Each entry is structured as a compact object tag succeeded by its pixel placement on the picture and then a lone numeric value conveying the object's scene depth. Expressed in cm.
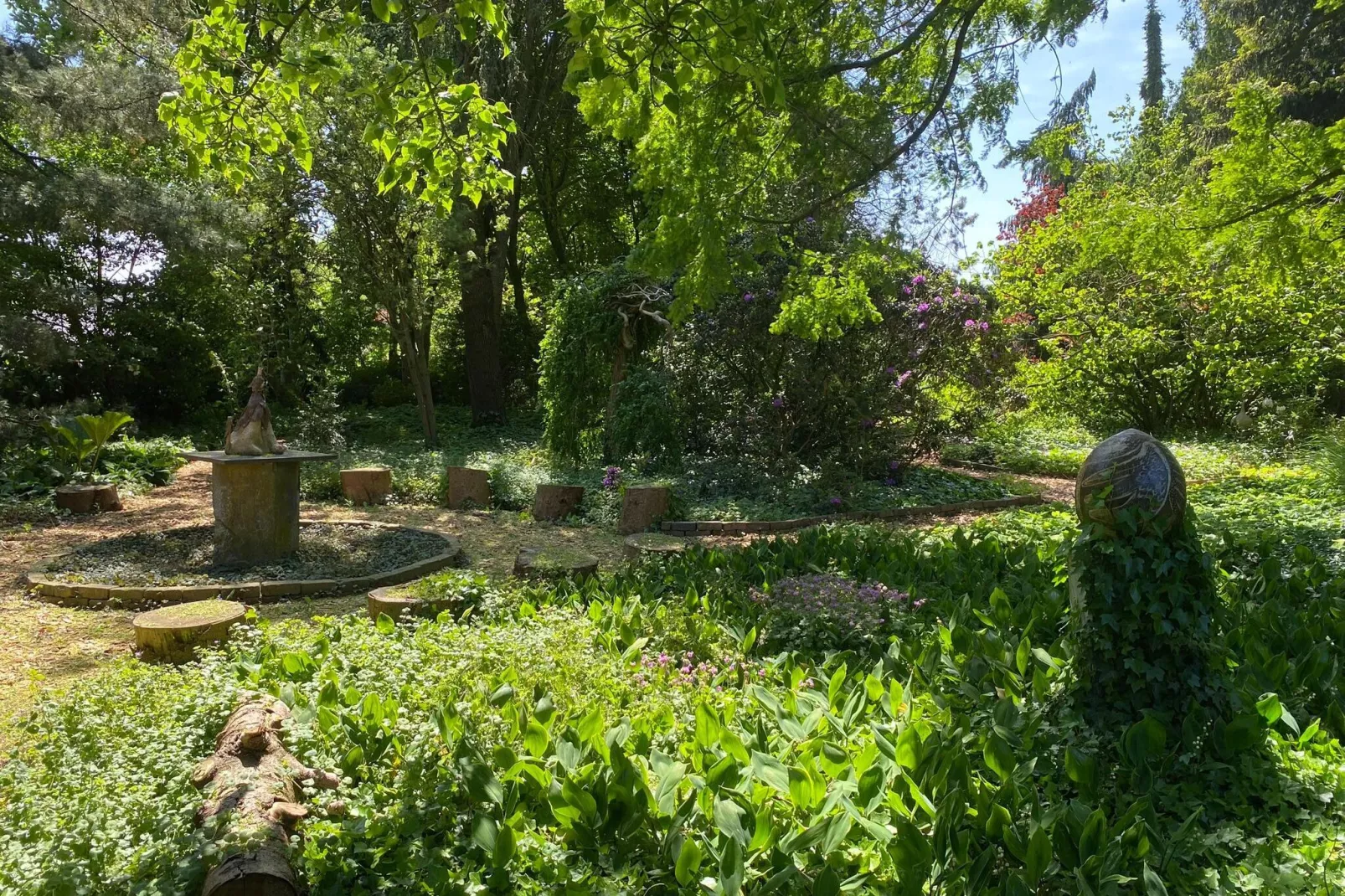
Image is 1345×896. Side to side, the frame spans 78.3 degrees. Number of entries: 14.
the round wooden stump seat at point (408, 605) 465
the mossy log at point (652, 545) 619
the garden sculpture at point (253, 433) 641
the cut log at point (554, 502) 930
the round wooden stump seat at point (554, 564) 520
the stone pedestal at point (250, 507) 640
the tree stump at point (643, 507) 855
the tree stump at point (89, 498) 920
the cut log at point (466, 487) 1002
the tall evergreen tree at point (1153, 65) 3187
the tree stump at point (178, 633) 430
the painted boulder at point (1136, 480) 274
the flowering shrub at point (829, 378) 1010
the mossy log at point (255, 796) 204
